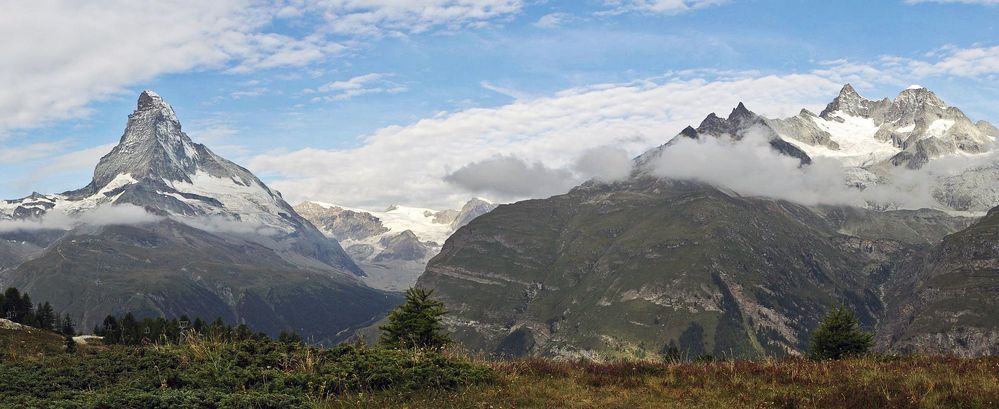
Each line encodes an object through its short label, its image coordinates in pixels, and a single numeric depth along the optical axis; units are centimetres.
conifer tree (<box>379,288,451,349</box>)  4284
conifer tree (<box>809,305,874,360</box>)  5788
